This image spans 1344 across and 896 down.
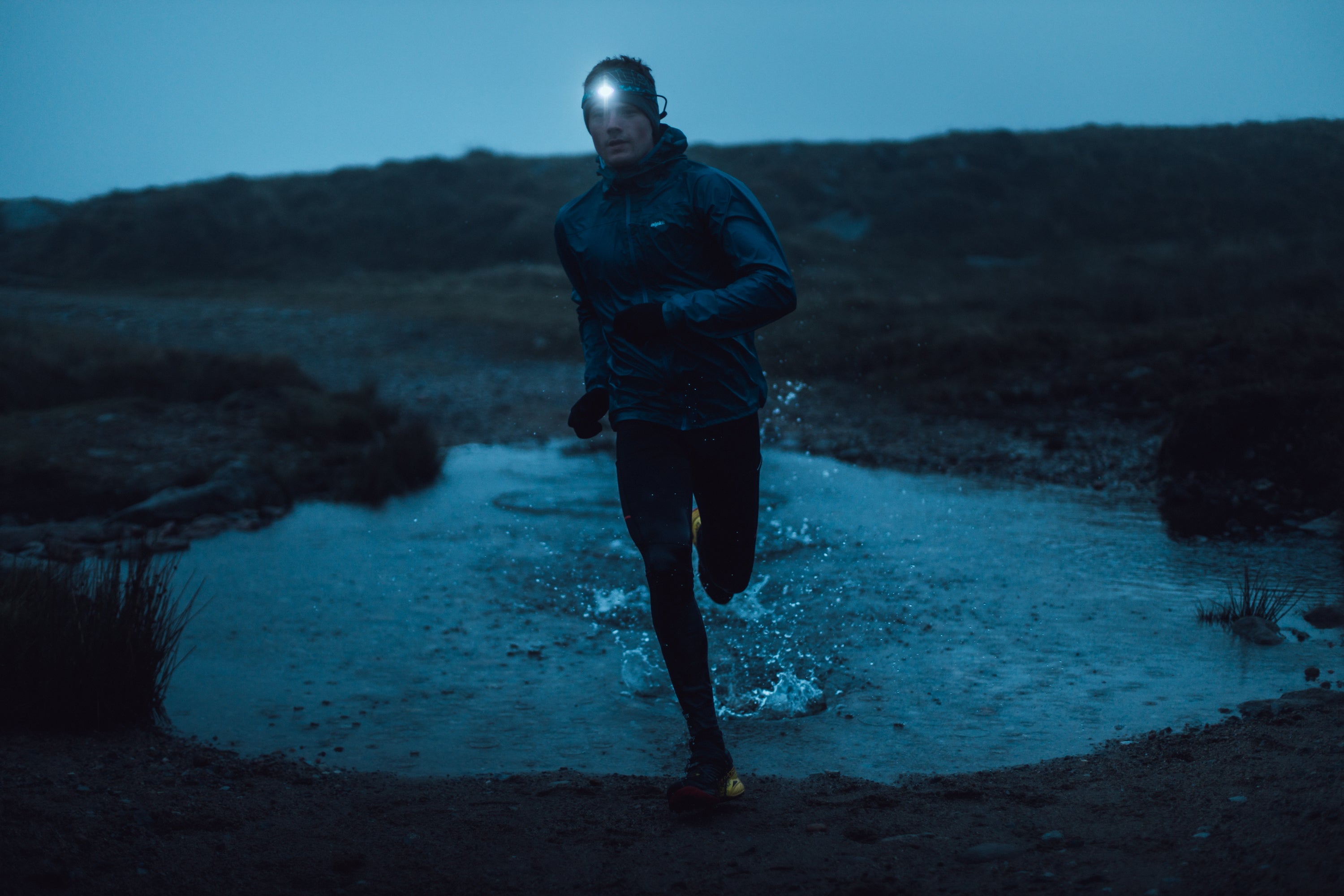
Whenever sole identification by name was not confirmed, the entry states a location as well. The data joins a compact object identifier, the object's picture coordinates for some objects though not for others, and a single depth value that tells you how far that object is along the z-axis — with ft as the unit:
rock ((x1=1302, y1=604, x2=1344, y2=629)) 13.67
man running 9.18
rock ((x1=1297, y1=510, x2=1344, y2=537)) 18.19
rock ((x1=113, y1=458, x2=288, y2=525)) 23.17
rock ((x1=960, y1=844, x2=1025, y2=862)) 7.64
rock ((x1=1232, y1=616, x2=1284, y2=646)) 13.14
